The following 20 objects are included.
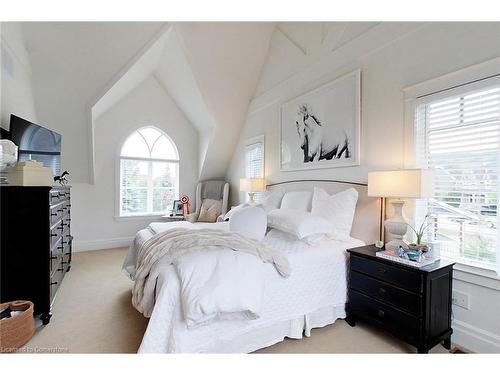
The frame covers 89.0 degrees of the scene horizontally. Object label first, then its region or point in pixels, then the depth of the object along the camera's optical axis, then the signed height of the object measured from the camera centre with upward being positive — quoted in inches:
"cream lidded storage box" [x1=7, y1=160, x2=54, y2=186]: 79.7 +3.0
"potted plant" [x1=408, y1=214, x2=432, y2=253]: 73.7 -18.1
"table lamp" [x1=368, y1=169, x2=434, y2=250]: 74.6 -1.4
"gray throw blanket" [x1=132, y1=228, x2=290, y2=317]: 66.7 -19.5
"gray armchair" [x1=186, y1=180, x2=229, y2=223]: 196.9 -13.9
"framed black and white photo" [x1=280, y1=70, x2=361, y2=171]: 109.0 +28.0
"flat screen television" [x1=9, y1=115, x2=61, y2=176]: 103.3 +18.6
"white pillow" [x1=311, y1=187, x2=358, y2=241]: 99.8 -11.3
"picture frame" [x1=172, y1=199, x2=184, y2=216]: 201.2 -19.6
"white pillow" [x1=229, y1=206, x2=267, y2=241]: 93.1 -14.4
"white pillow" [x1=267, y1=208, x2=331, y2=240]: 89.7 -14.7
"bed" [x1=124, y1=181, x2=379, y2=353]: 59.9 -33.8
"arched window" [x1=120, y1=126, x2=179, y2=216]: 200.8 +8.8
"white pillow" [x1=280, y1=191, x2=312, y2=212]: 120.8 -8.4
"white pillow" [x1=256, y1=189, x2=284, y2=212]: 140.8 -9.2
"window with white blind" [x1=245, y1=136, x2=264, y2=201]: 172.9 +18.2
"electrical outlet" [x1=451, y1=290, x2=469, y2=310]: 75.4 -34.7
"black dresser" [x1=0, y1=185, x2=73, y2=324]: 79.1 -19.9
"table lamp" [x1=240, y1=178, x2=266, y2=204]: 162.2 -0.8
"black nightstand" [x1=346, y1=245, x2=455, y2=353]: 67.3 -32.9
